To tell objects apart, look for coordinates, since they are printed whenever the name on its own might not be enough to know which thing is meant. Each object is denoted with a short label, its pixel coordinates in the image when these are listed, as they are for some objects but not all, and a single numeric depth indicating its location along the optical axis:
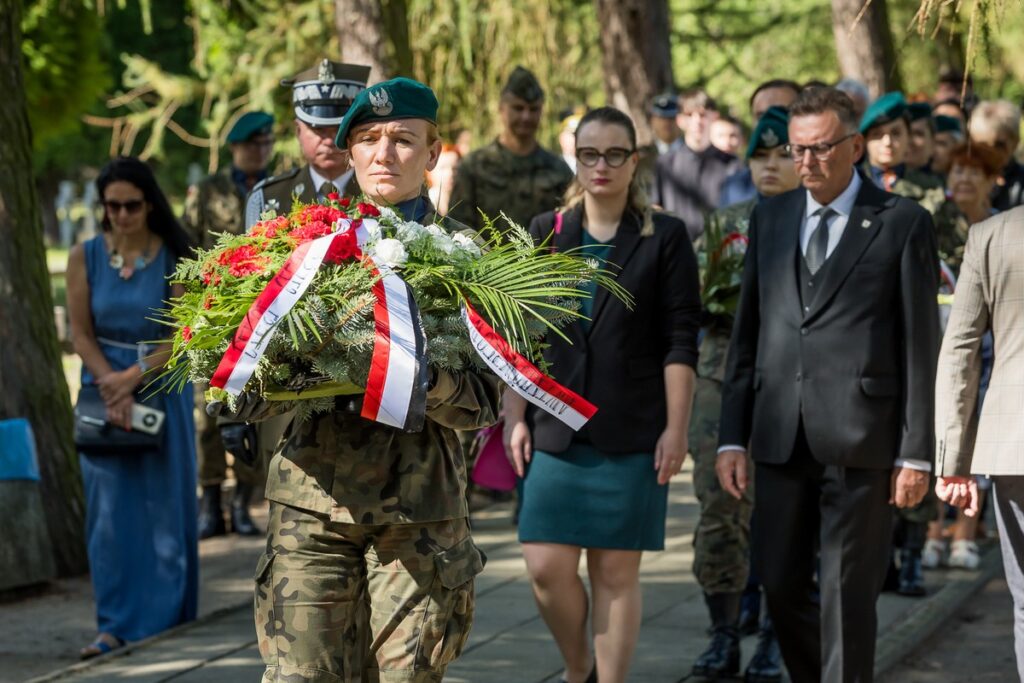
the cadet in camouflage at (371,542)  8.24
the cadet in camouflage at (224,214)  19.45
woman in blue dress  14.43
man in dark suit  10.94
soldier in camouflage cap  18.84
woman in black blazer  11.44
